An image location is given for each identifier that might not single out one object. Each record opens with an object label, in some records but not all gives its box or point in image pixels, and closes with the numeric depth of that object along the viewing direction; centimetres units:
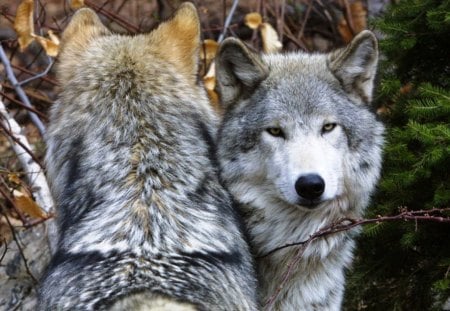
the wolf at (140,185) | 775
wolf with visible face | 986
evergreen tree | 1067
